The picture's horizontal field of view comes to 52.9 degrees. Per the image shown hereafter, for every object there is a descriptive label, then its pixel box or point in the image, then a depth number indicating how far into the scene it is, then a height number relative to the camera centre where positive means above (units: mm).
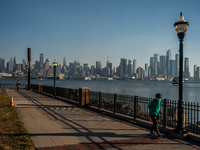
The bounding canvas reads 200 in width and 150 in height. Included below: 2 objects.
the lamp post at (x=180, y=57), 7955 +879
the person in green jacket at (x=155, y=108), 7742 -1174
